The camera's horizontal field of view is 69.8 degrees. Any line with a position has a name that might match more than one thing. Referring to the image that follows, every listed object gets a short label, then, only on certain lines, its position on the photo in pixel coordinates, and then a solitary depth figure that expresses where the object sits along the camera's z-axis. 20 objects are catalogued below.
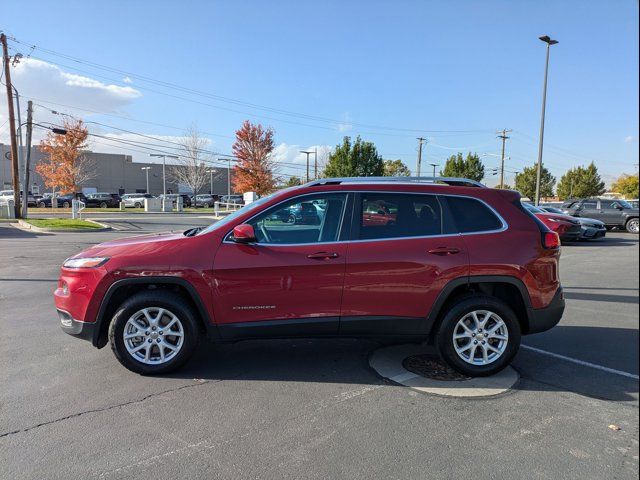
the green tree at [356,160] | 40.75
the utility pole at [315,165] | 70.31
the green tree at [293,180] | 69.06
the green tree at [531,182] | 66.69
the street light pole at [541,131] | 24.52
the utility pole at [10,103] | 25.12
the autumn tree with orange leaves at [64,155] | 38.84
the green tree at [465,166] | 49.47
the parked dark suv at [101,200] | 48.69
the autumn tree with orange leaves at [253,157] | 51.25
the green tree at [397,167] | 68.81
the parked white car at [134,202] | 52.12
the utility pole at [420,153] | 60.75
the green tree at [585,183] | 62.19
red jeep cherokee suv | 4.20
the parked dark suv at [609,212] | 22.29
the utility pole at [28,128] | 25.99
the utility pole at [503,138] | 58.92
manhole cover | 4.12
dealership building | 64.25
